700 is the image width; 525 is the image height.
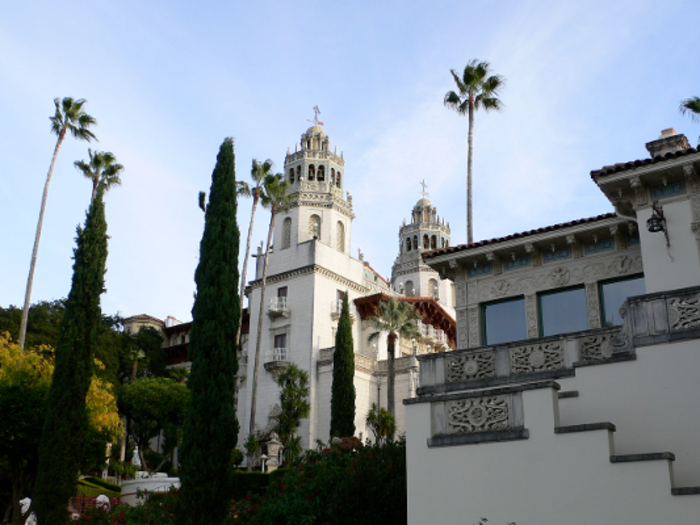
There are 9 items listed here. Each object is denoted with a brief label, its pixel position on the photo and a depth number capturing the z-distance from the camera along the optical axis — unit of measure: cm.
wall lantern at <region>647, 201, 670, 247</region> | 1417
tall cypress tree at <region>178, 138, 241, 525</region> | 1650
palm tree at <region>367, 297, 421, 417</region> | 4603
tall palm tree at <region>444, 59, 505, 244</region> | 3597
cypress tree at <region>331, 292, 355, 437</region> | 3978
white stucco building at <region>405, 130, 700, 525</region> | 938
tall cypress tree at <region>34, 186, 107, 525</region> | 2022
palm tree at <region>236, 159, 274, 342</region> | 5006
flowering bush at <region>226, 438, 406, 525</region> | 1226
